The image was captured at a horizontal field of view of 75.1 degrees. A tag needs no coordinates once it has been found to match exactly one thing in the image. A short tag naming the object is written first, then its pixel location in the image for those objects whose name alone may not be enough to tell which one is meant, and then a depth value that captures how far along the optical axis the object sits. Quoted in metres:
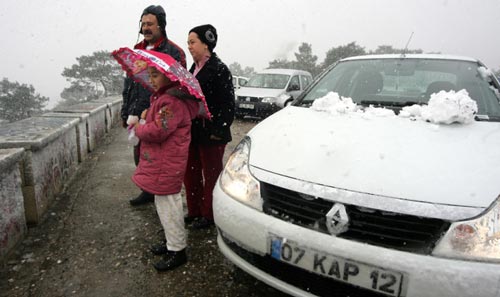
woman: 2.49
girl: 1.98
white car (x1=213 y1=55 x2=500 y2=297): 1.29
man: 2.72
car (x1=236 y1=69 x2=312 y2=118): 9.36
